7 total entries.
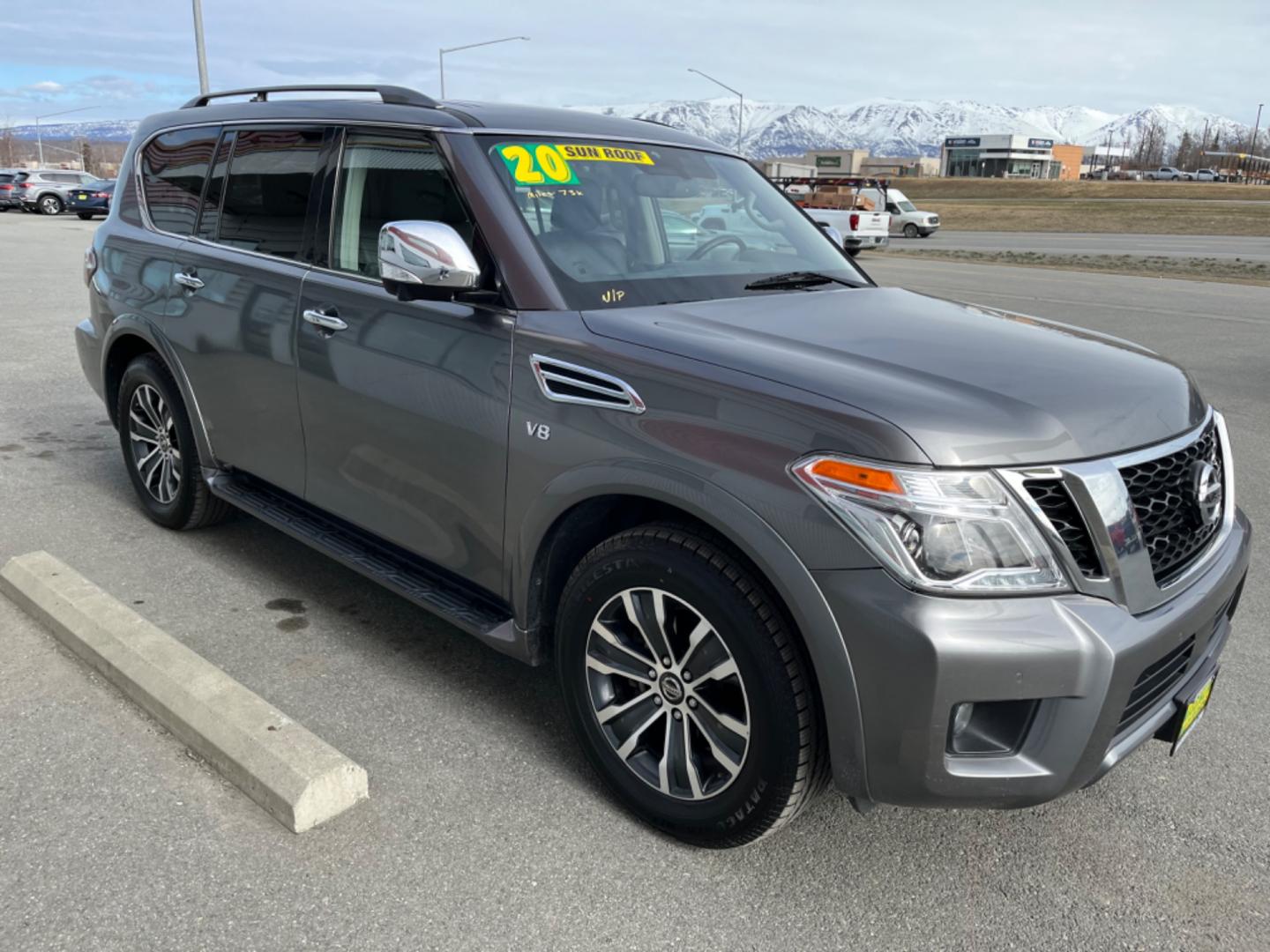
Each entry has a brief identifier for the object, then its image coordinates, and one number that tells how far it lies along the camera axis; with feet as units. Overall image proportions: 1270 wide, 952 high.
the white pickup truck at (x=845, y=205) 84.23
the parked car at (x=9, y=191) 117.08
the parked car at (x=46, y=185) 116.16
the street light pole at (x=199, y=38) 80.94
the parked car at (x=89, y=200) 113.80
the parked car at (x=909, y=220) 117.08
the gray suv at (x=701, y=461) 7.27
